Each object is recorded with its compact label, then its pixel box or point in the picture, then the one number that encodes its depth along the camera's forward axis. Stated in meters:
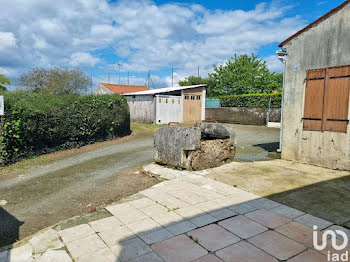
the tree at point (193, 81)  45.60
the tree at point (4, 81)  22.85
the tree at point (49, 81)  22.58
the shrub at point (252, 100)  18.88
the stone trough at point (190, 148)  6.43
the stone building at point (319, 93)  6.23
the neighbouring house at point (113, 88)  32.77
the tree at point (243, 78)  32.16
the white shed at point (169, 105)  20.25
